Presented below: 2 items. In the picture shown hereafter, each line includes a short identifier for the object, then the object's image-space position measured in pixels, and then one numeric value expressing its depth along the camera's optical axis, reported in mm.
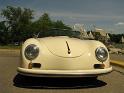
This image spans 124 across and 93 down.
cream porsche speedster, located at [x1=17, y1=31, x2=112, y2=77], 2426
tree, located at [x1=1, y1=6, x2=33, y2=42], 37983
